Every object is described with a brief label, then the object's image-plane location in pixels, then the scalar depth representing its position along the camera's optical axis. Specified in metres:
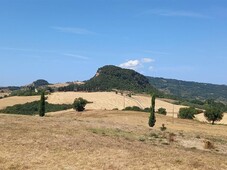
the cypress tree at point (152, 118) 54.48
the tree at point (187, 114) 96.63
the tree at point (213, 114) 86.07
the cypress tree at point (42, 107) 57.90
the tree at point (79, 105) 95.13
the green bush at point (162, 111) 101.49
